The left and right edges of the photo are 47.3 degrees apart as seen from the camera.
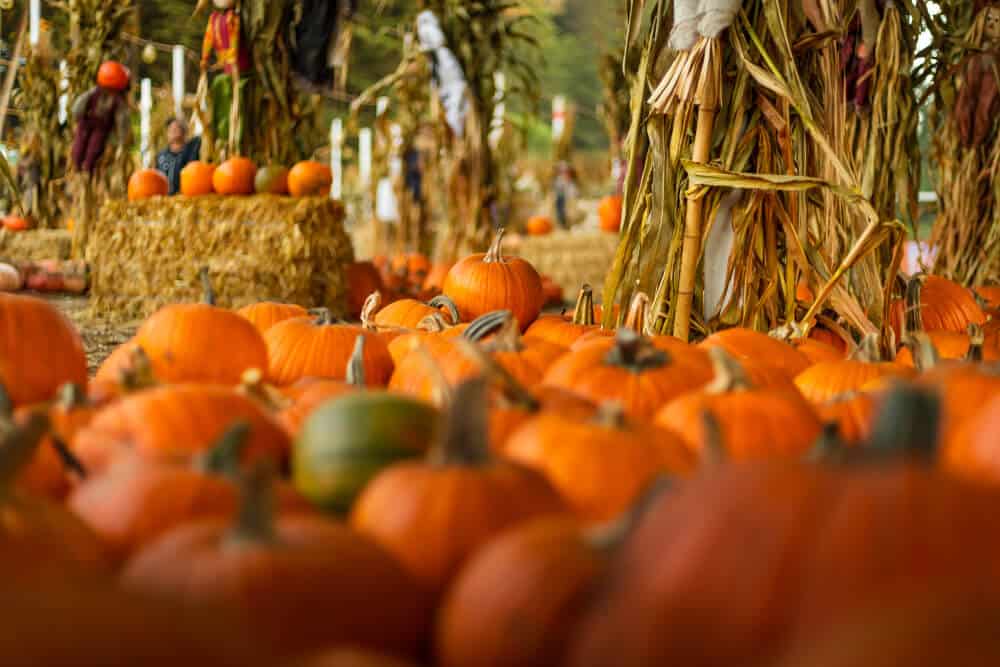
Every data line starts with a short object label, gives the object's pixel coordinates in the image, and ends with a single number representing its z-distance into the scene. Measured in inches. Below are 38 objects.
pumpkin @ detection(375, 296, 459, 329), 126.4
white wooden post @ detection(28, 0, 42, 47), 377.7
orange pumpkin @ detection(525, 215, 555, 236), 453.7
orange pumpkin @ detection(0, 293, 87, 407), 67.1
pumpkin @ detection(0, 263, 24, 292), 296.8
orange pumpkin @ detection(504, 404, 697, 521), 42.6
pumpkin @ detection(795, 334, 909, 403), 73.4
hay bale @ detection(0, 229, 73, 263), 358.3
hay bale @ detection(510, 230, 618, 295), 365.1
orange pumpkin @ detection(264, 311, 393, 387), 88.7
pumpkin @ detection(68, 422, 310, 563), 37.2
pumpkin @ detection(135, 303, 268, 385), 75.1
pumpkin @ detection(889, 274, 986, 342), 136.7
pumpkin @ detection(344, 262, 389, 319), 264.4
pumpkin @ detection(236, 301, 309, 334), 110.2
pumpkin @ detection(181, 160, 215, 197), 261.6
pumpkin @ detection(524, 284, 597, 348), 109.9
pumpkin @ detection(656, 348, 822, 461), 50.3
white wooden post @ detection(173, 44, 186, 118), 403.2
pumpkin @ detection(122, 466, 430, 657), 30.0
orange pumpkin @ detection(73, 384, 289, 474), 47.1
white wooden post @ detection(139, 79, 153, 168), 418.6
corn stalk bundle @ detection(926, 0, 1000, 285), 203.0
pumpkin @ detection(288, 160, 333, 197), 258.2
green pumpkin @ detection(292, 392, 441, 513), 41.6
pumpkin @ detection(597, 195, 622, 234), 362.1
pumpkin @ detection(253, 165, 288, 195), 258.4
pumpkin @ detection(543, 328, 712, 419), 61.5
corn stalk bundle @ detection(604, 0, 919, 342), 103.3
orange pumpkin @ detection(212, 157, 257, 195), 257.1
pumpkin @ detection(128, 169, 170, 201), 276.1
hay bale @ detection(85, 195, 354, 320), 247.3
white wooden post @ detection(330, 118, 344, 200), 593.8
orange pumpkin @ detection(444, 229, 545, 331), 128.7
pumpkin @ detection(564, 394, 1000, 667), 26.5
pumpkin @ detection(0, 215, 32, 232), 392.5
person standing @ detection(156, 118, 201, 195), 294.7
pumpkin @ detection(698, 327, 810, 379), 87.8
